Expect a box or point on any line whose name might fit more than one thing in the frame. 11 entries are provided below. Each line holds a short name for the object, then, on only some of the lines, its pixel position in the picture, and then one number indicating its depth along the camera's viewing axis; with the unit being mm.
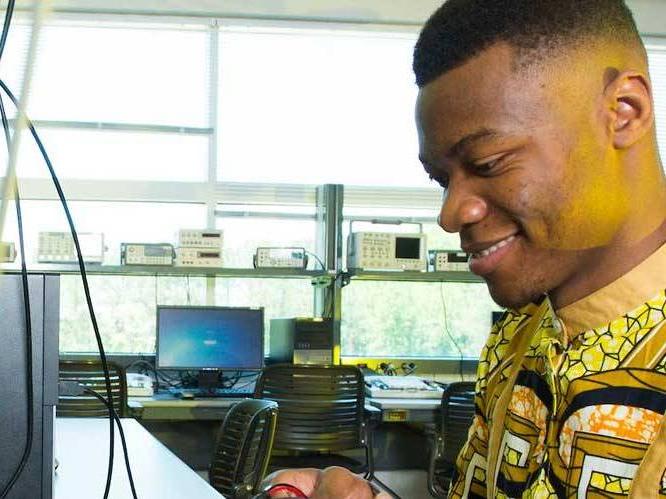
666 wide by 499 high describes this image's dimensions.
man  703
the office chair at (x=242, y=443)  2482
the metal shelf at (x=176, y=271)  4266
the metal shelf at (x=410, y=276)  4504
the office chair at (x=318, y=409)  3877
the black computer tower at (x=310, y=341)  4348
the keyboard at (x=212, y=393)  4141
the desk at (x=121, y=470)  1700
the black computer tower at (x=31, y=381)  963
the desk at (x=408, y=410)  4031
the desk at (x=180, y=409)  3926
